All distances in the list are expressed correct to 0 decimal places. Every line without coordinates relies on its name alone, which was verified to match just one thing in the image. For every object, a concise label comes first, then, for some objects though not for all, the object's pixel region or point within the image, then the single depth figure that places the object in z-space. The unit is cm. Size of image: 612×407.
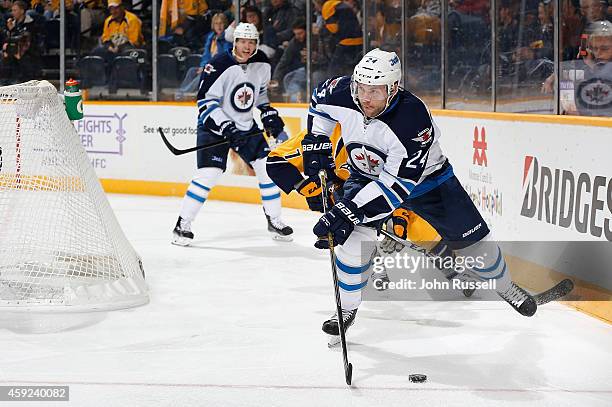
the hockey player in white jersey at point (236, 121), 1225
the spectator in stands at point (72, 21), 1936
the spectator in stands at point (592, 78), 911
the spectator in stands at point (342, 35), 1585
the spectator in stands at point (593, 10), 944
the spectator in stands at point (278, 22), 1697
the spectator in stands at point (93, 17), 1948
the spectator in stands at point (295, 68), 1669
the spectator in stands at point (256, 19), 1728
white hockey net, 852
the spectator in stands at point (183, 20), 1839
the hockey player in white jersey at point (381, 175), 694
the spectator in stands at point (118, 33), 1895
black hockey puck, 636
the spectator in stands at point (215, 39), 1781
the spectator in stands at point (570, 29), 985
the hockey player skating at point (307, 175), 761
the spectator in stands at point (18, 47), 1989
